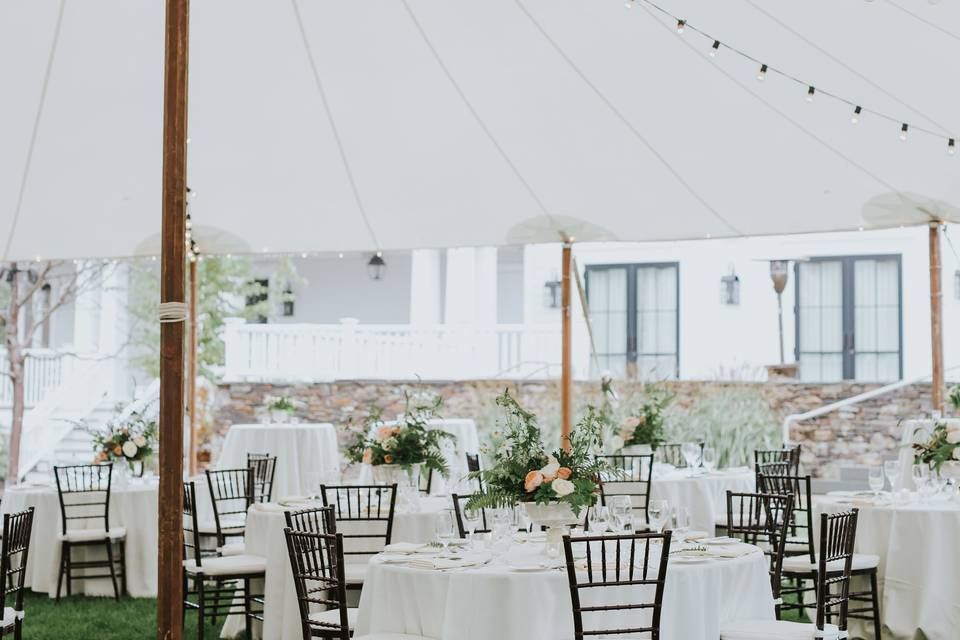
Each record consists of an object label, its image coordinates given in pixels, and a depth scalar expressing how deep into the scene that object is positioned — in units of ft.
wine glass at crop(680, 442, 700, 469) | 30.09
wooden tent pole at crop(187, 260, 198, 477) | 38.08
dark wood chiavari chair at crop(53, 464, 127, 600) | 29.07
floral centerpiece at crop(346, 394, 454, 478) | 25.44
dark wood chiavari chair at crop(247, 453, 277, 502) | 32.50
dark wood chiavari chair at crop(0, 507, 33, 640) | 18.28
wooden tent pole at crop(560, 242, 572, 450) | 35.96
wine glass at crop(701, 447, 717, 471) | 31.96
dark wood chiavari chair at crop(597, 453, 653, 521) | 28.81
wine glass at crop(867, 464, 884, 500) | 24.59
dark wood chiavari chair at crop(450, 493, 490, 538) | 21.02
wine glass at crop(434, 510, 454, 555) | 17.78
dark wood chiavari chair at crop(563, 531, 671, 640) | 15.30
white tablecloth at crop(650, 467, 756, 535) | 29.68
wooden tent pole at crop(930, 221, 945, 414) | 32.32
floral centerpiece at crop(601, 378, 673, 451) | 31.07
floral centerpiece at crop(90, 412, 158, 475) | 31.01
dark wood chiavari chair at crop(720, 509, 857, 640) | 16.66
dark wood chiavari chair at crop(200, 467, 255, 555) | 26.75
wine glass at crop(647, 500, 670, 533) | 17.60
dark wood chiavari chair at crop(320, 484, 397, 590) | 22.36
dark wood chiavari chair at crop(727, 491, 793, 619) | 20.36
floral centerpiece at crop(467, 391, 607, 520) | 17.44
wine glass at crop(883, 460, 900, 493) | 24.67
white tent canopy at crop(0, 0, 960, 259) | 24.85
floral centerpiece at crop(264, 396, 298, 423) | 37.40
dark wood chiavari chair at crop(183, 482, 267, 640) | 23.35
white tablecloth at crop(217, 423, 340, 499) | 36.47
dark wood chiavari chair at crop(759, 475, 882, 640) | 22.59
